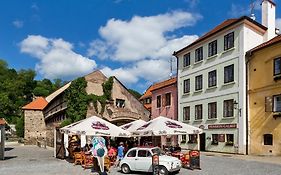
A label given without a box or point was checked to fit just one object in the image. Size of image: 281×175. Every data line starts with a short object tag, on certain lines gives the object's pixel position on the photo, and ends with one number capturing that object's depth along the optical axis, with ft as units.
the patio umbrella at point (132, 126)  86.21
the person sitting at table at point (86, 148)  81.29
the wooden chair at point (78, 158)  72.54
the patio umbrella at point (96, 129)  73.05
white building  103.81
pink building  143.12
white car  54.29
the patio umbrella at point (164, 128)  66.03
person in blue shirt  72.38
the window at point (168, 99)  147.35
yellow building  92.99
